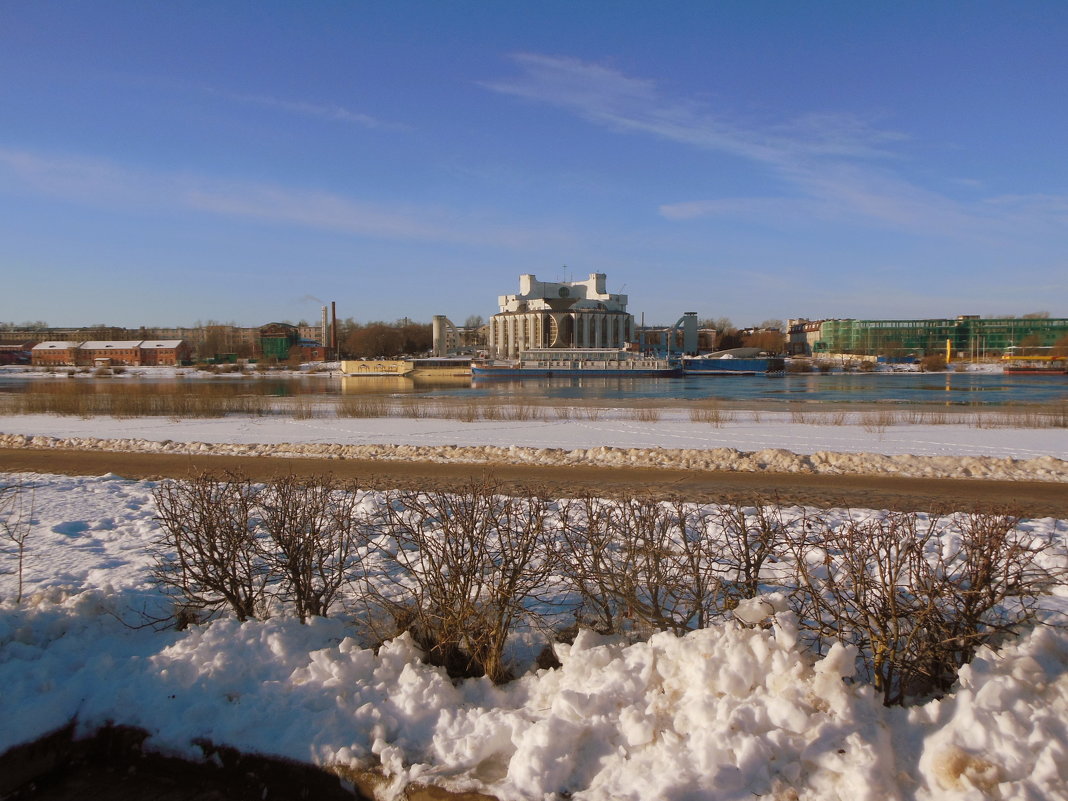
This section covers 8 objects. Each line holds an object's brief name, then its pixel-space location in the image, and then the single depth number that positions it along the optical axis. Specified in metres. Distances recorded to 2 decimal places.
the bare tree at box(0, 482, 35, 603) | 7.72
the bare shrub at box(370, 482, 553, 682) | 4.81
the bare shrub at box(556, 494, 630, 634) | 4.89
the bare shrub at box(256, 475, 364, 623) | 5.43
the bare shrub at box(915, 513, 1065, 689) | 4.14
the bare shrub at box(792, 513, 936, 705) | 4.12
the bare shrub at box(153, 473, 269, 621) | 5.39
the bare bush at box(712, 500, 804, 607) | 4.82
